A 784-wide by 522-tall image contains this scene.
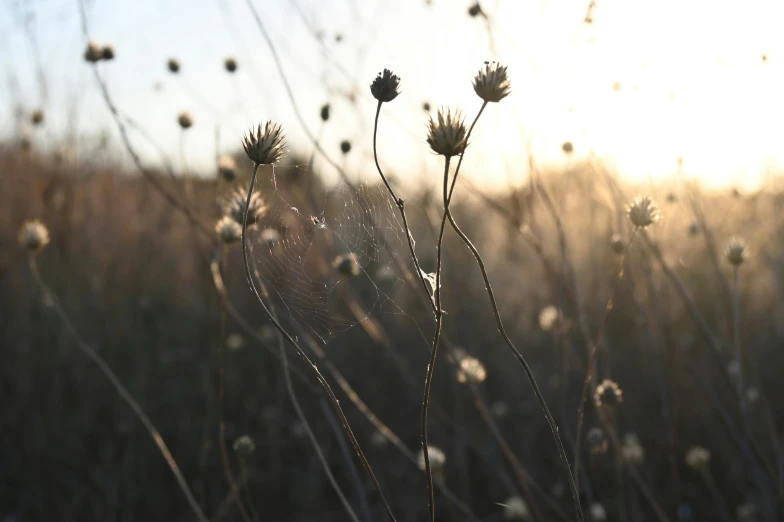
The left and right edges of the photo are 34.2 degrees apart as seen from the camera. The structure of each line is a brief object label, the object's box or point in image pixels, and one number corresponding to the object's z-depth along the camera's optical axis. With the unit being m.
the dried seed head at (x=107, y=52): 1.05
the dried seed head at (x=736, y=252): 0.77
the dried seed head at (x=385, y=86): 0.60
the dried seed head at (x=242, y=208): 0.66
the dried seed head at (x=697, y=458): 0.88
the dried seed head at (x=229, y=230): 0.70
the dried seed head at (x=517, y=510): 0.81
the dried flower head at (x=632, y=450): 0.84
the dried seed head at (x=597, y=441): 0.71
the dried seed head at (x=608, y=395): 0.69
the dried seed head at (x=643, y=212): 0.65
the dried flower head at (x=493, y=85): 0.57
